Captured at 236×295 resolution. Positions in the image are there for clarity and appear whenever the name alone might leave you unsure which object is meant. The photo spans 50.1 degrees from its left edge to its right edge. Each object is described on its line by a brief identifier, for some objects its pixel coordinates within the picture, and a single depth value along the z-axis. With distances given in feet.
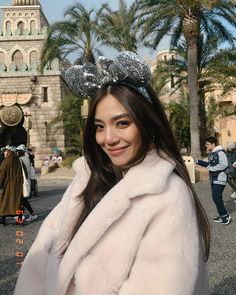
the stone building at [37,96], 56.43
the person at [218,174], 13.77
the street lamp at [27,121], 48.73
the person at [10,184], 14.25
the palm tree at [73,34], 39.16
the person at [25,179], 14.85
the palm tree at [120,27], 37.56
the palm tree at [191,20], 30.83
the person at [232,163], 17.92
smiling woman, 2.31
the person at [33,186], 21.79
